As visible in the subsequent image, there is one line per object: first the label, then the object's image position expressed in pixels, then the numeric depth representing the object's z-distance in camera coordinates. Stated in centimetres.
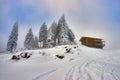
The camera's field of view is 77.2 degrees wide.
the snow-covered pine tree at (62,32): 2578
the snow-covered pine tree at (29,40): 3051
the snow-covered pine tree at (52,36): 2921
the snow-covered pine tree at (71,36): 2799
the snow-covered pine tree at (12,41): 2650
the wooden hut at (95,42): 2451
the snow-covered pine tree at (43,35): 2955
